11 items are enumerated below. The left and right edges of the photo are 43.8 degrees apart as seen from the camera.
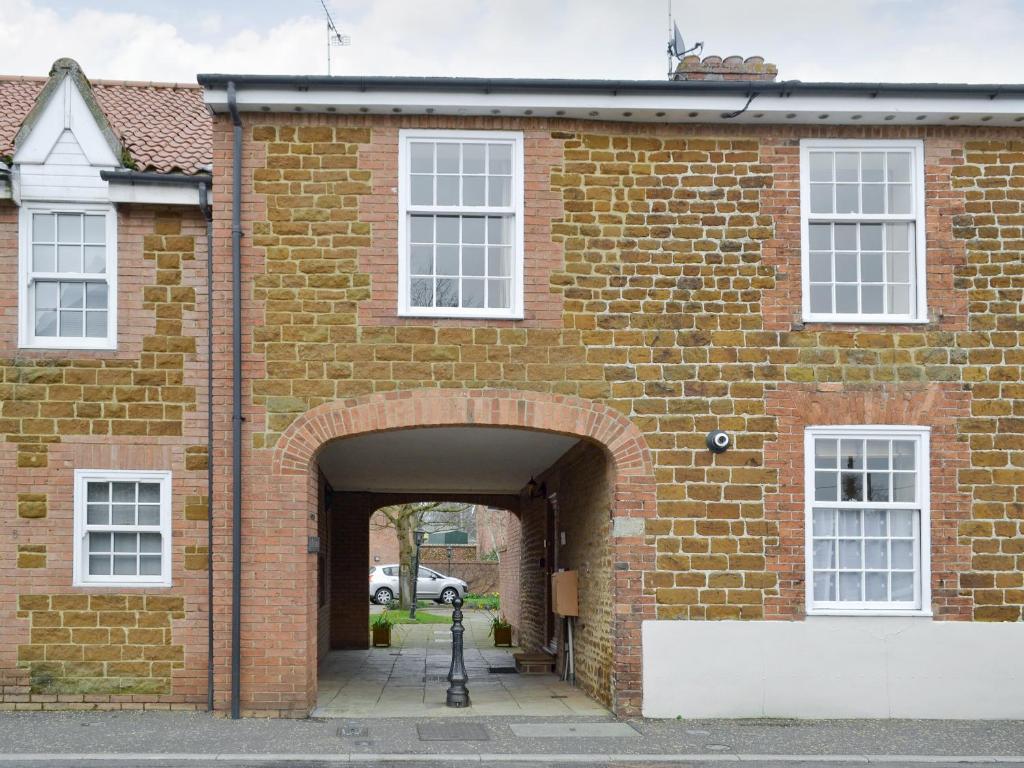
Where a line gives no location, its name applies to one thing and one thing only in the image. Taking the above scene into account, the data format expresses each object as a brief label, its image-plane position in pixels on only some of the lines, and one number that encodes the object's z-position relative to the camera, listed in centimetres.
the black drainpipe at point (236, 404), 1256
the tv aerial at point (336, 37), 1698
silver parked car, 4025
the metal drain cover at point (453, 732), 1184
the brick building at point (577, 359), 1291
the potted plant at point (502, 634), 2358
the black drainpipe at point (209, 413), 1301
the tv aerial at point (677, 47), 1453
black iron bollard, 1378
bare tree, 3478
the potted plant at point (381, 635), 2308
